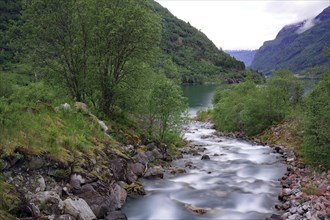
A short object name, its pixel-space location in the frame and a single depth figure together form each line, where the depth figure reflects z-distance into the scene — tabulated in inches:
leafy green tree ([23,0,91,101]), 1300.4
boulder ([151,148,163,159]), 1303.4
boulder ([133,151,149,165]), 1155.3
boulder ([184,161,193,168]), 1295.5
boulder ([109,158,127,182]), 958.4
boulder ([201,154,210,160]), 1445.6
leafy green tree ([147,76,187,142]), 1434.5
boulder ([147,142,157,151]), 1320.1
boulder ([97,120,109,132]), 1210.6
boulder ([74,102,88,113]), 1178.6
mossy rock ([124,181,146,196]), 935.7
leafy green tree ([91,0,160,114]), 1307.8
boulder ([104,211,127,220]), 741.9
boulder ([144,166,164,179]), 1095.0
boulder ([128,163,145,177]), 1065.5
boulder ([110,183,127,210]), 824.6
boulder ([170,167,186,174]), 1194.6
